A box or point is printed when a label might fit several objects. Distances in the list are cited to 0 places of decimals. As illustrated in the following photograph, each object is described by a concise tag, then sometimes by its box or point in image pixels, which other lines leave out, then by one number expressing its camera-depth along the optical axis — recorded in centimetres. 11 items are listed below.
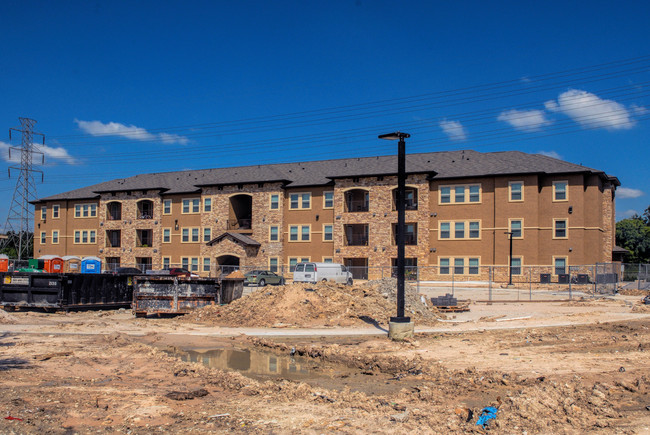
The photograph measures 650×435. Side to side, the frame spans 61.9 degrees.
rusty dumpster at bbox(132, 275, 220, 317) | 2278
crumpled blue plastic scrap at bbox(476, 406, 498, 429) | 782
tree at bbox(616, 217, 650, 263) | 7750
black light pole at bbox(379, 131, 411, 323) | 1605
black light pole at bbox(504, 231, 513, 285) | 4271
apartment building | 4631
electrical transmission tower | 6721
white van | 4041
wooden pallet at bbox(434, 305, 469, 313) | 2655
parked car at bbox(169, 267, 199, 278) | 4433
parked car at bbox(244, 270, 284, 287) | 4322
